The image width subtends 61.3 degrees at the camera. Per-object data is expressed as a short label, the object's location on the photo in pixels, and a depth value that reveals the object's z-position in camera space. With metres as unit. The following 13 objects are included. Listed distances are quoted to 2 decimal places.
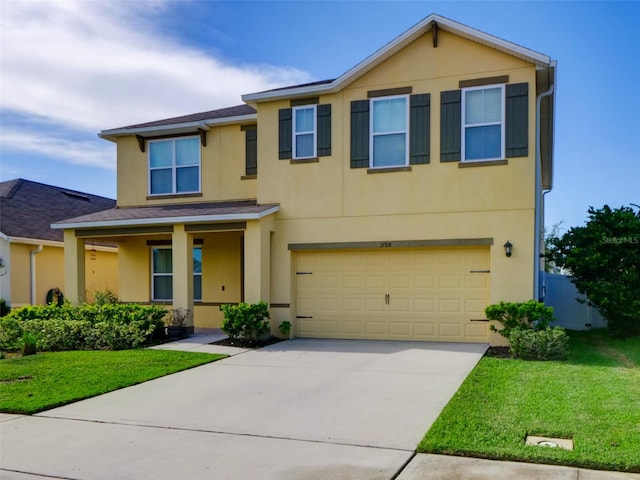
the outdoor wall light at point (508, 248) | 11.95
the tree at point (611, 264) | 12.11
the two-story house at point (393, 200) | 12.14
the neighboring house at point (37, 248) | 18.34
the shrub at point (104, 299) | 14.96
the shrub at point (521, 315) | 11.12
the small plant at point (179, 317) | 13.57
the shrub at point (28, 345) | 11.61
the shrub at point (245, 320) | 12.28
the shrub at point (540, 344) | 10.35
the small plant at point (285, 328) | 13.38
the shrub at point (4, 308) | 17.50
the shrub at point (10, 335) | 12.60
